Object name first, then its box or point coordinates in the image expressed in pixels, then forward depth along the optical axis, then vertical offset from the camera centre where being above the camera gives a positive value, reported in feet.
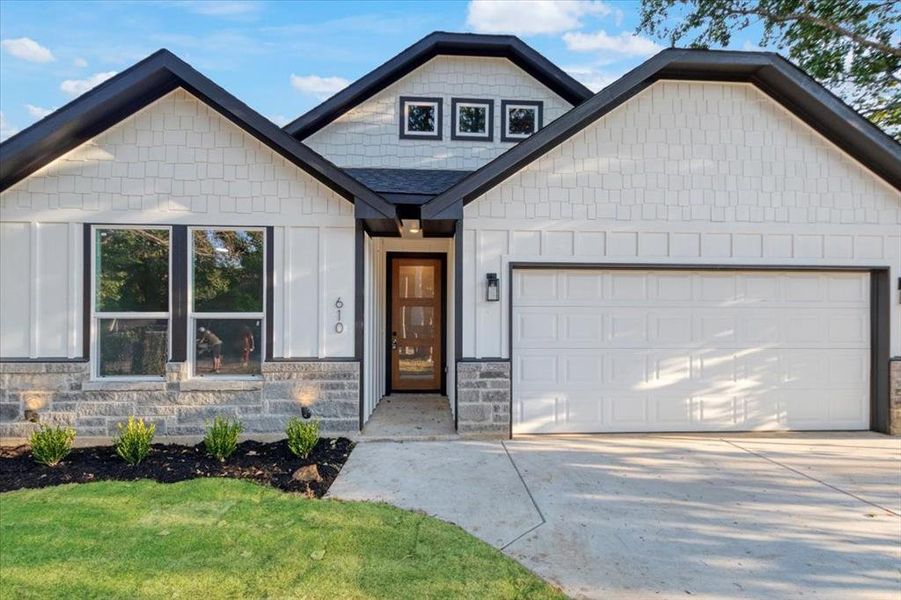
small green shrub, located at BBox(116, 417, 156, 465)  17.85 -5.30
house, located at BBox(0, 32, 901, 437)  20.53 +1.70
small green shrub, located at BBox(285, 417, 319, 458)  18.40 -5.22
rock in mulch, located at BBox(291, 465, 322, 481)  16.39 -5.86
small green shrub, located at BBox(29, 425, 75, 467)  17.53 -5.27
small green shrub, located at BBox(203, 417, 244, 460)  18.33 -5.28
